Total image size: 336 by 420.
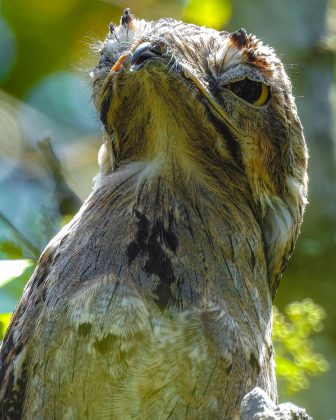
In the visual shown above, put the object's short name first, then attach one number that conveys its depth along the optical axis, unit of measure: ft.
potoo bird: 18.52
